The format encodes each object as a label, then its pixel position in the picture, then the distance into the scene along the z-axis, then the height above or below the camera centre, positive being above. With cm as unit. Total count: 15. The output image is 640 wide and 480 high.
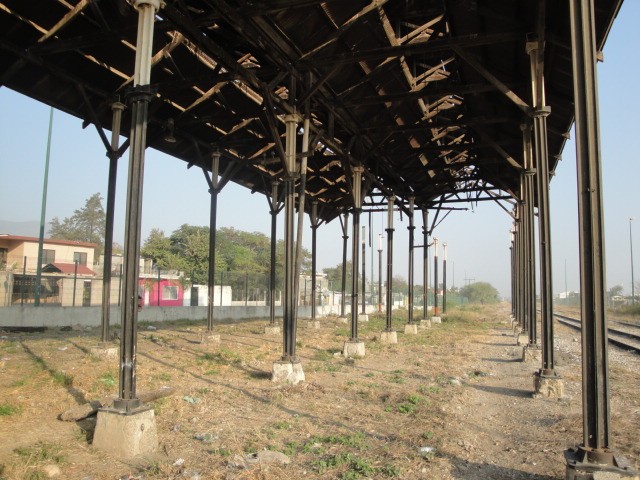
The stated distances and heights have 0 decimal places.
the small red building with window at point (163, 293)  3294 -109
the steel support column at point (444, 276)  3495 +37
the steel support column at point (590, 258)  461 +24
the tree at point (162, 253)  5872 +281
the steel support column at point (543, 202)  962 +156
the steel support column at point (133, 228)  589 +59
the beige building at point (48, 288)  2075 -54
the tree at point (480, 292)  12246 -254
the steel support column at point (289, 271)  1045 +17
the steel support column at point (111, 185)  1191 +220
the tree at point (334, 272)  10056 +161
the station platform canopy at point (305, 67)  958 +481
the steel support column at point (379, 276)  3891 +34
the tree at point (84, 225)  7719 +776
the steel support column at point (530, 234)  1251 +114
